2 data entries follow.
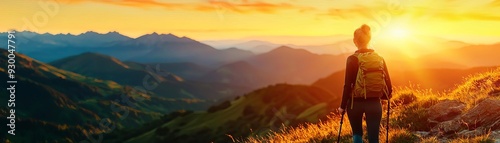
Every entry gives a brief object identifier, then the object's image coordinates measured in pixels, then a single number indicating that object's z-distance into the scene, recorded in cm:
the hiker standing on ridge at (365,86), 884
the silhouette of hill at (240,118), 15358
